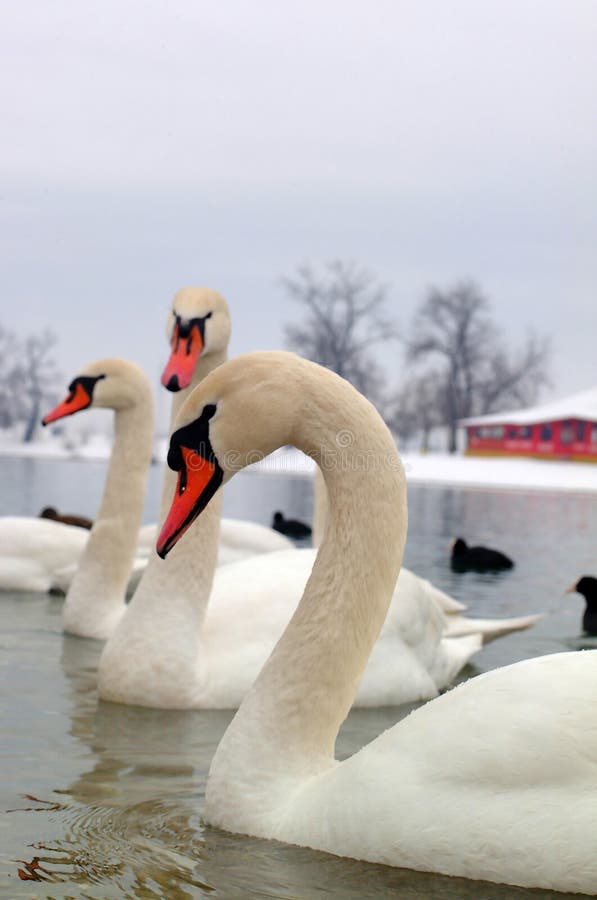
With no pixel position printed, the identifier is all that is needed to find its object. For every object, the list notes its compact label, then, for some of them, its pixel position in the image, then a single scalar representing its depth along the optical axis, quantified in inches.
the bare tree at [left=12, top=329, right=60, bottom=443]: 2977.4
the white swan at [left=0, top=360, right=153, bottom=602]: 288.2
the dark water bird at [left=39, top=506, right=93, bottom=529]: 499.8
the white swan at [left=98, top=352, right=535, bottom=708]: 203.2
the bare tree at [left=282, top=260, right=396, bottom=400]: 2468.0
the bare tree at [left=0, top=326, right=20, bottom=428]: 3038.9
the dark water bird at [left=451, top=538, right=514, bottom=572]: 514.6
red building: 2218.3
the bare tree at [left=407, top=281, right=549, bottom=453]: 2605.8
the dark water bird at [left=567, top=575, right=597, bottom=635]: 340.2
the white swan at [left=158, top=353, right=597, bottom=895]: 114.7
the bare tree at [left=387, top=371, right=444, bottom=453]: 2819.9
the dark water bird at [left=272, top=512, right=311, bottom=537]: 671.1
